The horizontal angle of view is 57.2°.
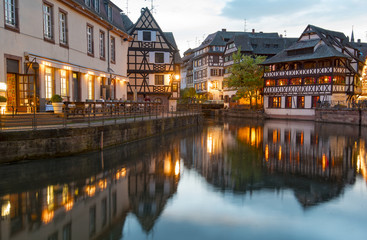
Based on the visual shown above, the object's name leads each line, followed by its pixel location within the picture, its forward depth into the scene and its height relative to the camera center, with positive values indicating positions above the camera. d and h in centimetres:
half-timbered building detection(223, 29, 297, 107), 6178 +1047
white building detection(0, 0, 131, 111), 1535 +293
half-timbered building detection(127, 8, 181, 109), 4228 +505
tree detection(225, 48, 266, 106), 5353 +433
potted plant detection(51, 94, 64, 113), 1511 -20
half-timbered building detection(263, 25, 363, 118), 4484 +394
